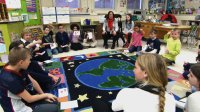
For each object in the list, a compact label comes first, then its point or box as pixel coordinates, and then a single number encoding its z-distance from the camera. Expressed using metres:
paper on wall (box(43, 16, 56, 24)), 4.99
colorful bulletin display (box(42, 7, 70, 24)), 4.98
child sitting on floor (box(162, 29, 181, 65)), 3.39
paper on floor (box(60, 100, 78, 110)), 2.00
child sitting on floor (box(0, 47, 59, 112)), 1.27
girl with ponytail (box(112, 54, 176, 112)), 0.86
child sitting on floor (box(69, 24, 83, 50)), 4.89
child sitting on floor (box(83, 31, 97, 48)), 5.18
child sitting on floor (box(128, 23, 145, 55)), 4.38
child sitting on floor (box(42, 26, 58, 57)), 4.25
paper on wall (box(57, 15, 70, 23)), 5.22
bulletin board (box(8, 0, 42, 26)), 4.44
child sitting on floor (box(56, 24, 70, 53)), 4.68
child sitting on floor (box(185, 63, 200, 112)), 1.02
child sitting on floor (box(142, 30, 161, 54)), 3.84
